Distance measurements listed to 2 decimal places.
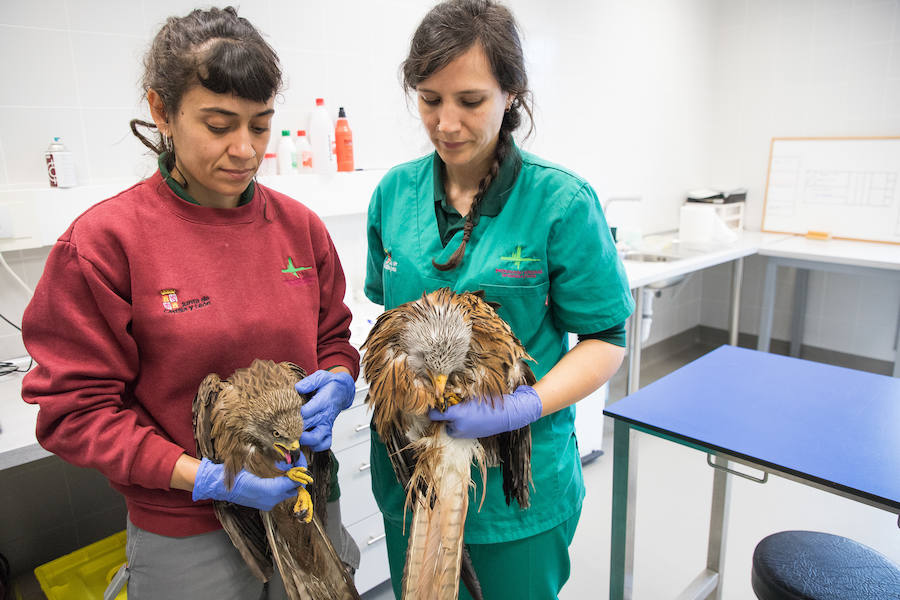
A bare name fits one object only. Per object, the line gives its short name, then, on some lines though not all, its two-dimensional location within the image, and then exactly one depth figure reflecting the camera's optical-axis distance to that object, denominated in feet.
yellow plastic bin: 6.34
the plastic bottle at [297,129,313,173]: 8.99
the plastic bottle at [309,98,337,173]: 8.98
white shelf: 6.64
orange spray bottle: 9.30
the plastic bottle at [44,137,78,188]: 6.95
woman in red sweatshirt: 3.51
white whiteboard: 14.84
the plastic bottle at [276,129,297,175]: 8.77
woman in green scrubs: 4.06
